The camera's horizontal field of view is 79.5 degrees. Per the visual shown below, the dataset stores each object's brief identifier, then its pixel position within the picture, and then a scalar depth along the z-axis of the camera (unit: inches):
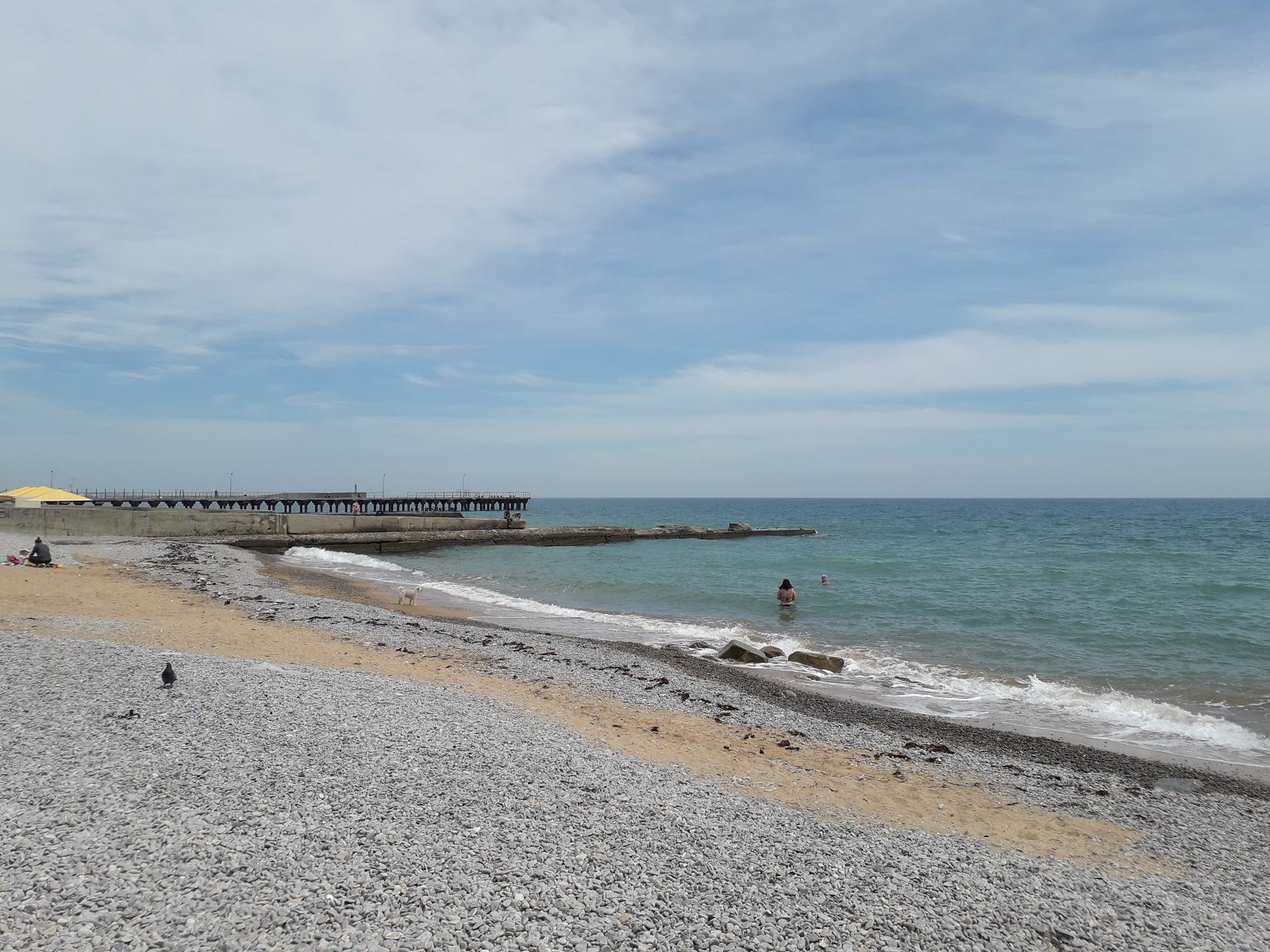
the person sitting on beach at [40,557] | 892.0
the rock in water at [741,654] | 625.9
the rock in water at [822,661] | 602.2
